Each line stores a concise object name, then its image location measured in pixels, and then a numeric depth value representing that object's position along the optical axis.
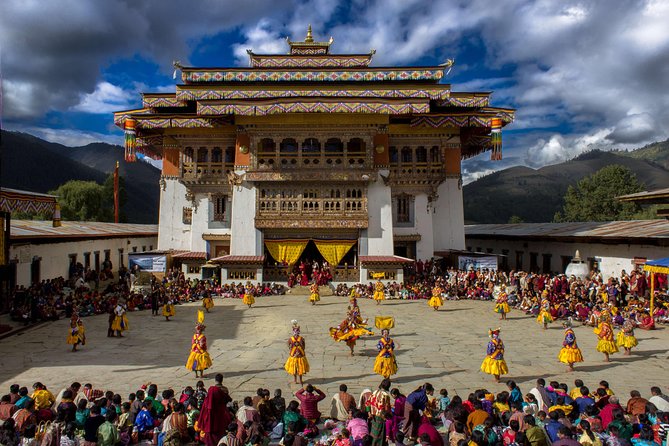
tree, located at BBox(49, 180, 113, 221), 48.50
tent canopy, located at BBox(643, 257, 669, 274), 16.41
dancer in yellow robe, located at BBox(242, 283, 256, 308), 20.97
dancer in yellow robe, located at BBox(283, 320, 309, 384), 10.62
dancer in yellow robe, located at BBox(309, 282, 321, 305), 21.56
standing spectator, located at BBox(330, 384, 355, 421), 8.34
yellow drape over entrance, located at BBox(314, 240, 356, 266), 26.69
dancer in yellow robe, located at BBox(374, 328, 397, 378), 10.58
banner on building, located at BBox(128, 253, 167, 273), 25.41
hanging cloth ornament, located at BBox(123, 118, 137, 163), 27.05
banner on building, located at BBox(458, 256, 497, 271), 24.88
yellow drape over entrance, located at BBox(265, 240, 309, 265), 26.70
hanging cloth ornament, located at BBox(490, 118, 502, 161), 27.31
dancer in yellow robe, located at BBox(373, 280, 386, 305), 22.17
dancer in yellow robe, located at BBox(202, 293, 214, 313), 19.72
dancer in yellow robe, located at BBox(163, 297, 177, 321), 17.97
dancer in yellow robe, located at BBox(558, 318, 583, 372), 11.39
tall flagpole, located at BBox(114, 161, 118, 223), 44.17
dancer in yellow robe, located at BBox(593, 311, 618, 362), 12.32
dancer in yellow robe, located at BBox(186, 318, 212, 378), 10.98
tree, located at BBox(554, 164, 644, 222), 51.69
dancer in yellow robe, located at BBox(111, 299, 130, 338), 15.17
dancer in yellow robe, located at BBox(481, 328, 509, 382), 10.66
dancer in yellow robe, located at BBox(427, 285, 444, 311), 20.15
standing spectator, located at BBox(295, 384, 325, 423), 8.32
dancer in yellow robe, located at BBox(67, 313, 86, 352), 13.33
